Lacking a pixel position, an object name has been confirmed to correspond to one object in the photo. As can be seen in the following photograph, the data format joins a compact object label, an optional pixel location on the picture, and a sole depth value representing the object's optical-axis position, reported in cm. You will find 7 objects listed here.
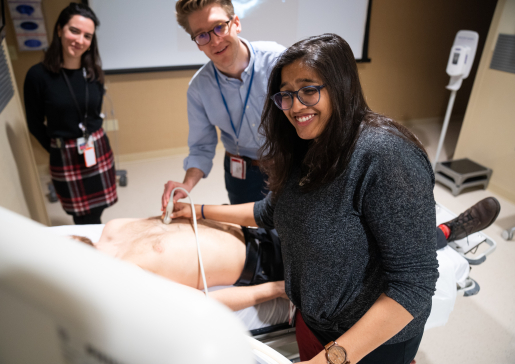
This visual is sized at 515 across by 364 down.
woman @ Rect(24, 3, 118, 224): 185
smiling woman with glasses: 82
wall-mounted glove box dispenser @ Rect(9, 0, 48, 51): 277
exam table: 137
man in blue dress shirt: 135
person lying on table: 134
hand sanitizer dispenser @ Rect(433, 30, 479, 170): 288
